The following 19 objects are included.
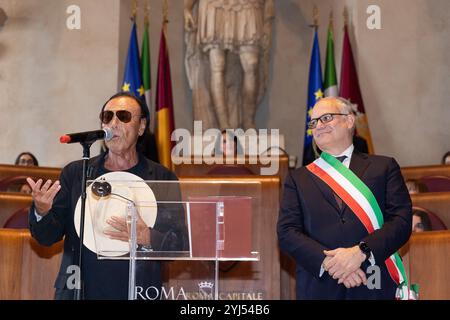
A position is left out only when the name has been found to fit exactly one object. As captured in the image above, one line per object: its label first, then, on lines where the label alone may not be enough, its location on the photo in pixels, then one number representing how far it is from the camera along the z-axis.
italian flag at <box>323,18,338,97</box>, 7.90
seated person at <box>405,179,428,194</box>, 5.88
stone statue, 7.89
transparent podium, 2.22
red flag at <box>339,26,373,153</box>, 7.58
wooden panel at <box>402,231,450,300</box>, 3.34
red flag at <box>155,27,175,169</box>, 7.52
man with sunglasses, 2.25
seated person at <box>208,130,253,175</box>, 5.87
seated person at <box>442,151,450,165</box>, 7.34
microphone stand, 2.25
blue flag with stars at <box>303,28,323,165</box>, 7.69
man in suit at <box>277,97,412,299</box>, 2.53
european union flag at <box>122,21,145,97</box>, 7.78
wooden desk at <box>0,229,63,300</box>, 3.38
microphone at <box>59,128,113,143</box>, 2.31
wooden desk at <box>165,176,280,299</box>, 3.51
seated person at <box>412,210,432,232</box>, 4.41
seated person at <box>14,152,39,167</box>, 7.25
